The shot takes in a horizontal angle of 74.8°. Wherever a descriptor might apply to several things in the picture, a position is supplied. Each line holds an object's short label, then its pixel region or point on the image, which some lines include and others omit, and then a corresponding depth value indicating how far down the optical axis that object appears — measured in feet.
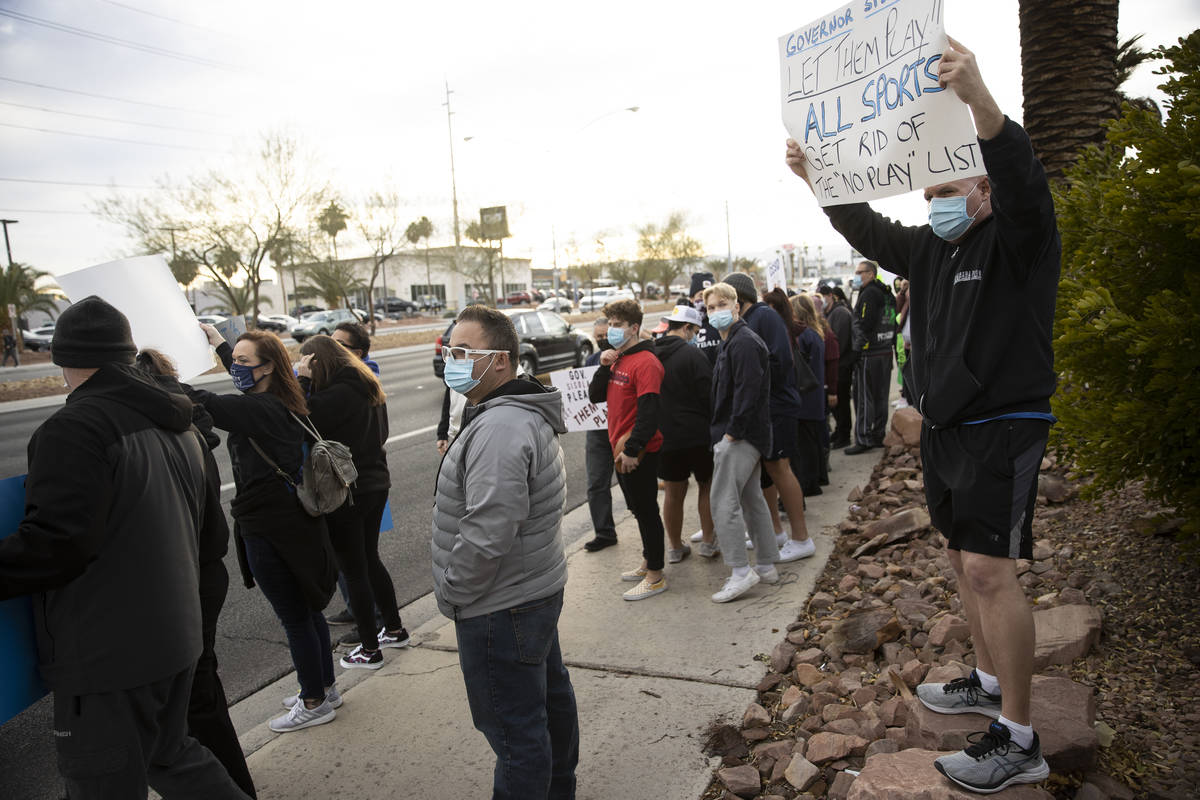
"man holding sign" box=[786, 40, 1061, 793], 7.41
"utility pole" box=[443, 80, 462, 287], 125.42
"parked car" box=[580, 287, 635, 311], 198.90
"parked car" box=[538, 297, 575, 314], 189.62
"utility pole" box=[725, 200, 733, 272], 247.54
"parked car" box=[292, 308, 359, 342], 146.20
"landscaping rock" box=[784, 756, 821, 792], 9.05
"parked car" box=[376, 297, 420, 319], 222.69
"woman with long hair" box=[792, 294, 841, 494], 21.83
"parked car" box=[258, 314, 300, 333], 159.84
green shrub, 9.29
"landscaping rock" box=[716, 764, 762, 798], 9.32
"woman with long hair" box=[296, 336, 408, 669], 13.82
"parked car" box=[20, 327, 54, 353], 134.12
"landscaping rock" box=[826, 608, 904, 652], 12.05
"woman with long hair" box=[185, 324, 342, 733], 11.55
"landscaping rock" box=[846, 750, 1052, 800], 7.48
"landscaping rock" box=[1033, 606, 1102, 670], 10.01
